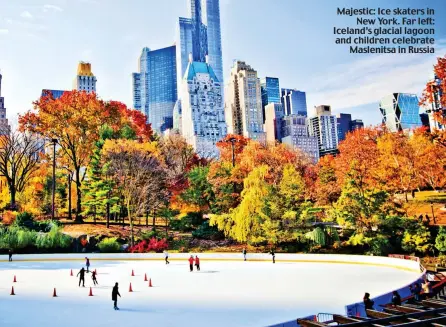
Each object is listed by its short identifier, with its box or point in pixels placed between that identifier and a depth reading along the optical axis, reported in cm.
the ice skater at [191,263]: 2759
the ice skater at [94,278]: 2256
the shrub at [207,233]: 4328
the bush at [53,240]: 3894
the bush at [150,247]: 3912
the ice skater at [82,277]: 2202
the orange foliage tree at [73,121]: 5062
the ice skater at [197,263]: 2806
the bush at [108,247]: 3934
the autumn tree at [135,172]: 4209
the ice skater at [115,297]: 1654
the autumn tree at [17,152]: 5016
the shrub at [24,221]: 4184
